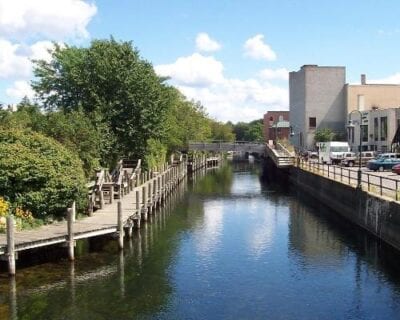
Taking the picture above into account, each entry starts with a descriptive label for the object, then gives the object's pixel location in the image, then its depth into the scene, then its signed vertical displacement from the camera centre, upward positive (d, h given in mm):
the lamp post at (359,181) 33819 -2022
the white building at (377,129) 77062 +2552
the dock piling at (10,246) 21391 -3559
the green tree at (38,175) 26266 -1124
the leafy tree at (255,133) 186325 +5132
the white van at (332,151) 66875 -454
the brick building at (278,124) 155375 +6854
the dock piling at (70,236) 23734 -3592
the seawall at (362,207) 27609 -3617
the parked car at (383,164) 53719 -1622
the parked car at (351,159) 62938 -1312
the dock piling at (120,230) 26812 -3791
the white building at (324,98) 99500 +8650
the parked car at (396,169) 47969 -1880
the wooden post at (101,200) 32994 -2864
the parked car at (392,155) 55603 -869
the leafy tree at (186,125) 70875 +3891
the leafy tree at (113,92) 45031 +4743
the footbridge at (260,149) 71812 +12
